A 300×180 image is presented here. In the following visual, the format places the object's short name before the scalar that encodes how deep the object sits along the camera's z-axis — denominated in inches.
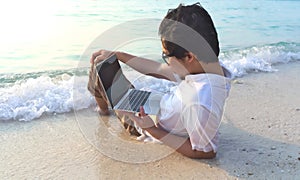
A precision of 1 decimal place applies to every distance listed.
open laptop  88.5
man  80.4
